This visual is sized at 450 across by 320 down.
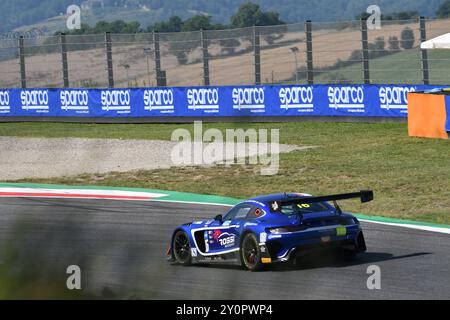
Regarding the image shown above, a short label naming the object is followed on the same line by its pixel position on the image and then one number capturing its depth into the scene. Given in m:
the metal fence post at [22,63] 36.31
